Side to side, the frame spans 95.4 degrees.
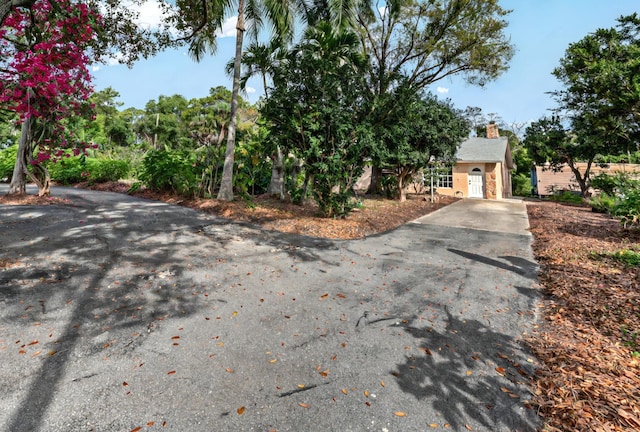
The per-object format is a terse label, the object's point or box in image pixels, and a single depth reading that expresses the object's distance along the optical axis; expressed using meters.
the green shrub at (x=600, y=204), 11.20
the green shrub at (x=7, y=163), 13.71
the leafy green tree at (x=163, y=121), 32.22
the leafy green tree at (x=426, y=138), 12.51
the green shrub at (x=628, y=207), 6.43
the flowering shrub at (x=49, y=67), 6.09
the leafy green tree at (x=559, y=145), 16.72
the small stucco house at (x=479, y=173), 19.48
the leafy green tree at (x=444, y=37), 13.81
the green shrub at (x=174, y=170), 9.71
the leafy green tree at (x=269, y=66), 9.79
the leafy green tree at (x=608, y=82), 10.14
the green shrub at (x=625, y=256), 4.70
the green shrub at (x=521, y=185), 28.09
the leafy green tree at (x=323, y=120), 7.32
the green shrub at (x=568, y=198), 17.83
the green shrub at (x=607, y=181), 7.53
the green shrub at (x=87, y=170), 14.14
